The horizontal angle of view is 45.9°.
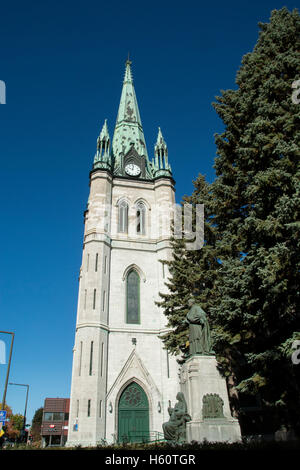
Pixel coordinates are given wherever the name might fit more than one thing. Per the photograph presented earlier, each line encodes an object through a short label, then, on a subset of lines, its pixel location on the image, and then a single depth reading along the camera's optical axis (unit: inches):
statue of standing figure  443.8
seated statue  401.8
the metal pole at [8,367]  760.3
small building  1784.0
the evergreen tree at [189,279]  699.4
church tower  910.4
